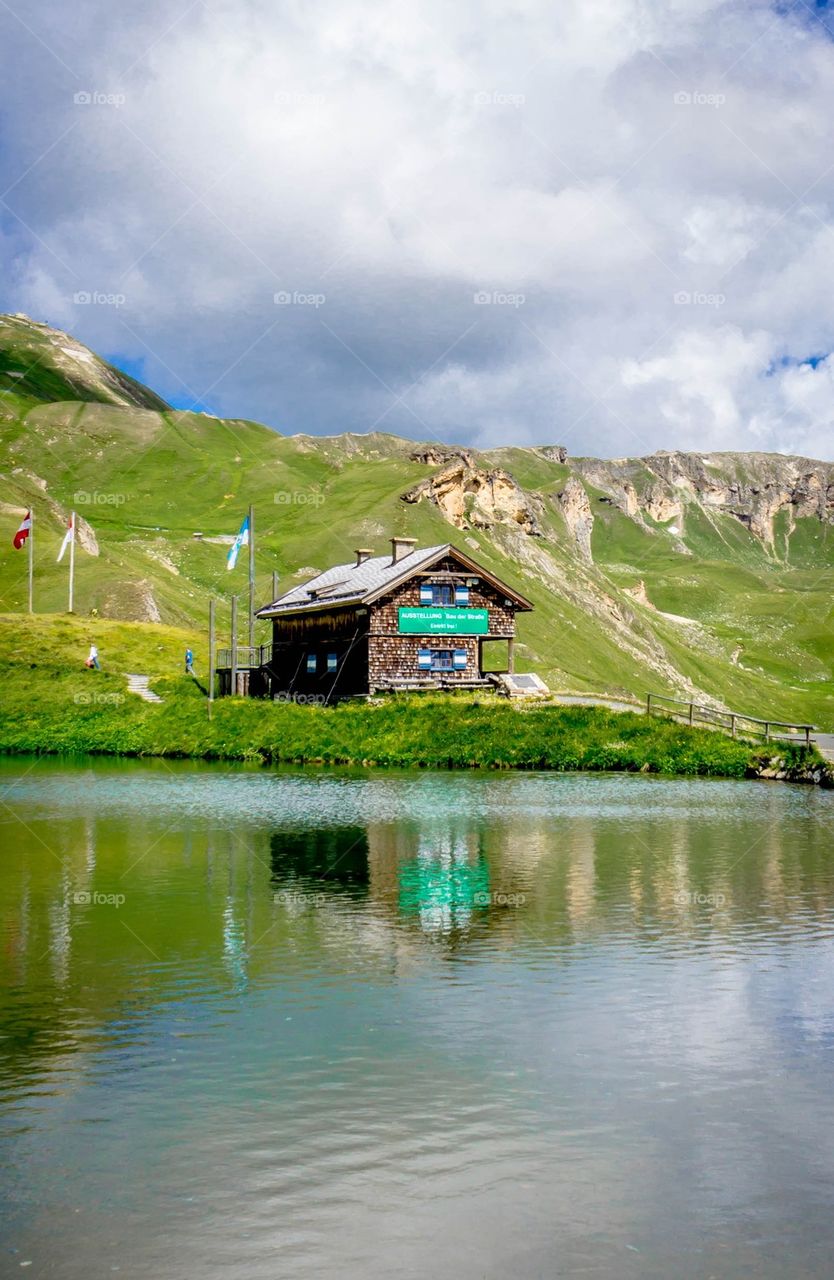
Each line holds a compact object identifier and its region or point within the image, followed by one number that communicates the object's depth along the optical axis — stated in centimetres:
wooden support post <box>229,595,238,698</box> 7112
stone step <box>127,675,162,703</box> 6843
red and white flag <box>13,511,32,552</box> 8275
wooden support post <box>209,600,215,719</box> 6446
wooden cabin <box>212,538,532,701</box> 7094
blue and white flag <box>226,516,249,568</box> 7039
